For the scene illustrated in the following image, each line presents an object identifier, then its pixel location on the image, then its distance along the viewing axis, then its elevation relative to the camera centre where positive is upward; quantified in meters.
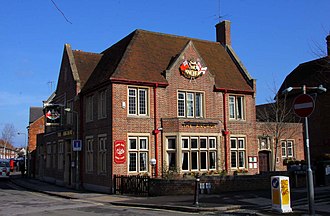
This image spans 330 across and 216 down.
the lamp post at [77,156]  27.94 +0.02
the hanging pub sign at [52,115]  31.16 +3.19
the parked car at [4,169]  42.27 -1.26
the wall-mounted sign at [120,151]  24.00 +0.29
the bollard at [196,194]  16.56 -1.57
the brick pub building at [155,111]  24.89 +2.98
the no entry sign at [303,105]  12.59 +1.55
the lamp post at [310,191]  12.34 -1.09
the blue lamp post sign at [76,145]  26.98 +0.78
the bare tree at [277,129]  35.28 +2.31
